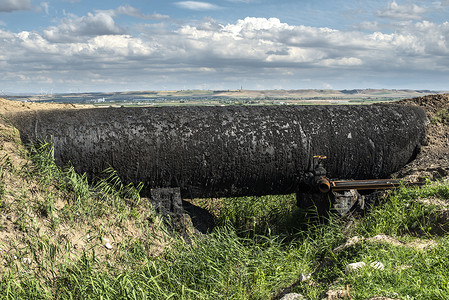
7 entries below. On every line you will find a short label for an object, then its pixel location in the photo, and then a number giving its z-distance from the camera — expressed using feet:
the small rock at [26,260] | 13.03
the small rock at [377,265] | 11.52
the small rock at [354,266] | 11.70
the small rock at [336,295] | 10.45
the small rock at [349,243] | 14.20
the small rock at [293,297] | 11.32
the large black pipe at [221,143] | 17.84
